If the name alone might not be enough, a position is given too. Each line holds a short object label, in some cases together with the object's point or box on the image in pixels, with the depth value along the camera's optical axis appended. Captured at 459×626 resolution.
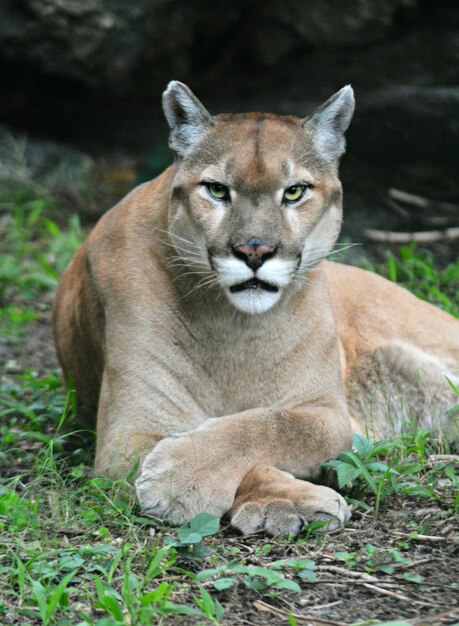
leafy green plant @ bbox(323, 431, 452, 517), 6.98
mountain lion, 6.76
